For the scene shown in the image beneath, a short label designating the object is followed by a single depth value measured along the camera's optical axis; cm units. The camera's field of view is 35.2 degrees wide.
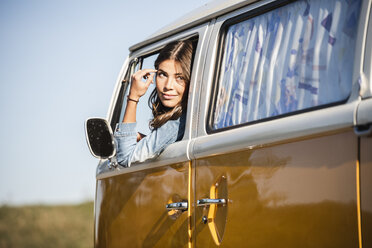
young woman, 366
